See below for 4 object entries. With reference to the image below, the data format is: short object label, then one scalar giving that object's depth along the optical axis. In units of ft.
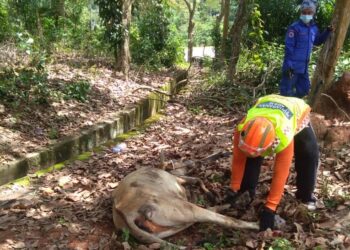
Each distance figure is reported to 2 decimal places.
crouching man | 11.19
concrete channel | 18.11
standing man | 23.06
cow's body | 12.56
